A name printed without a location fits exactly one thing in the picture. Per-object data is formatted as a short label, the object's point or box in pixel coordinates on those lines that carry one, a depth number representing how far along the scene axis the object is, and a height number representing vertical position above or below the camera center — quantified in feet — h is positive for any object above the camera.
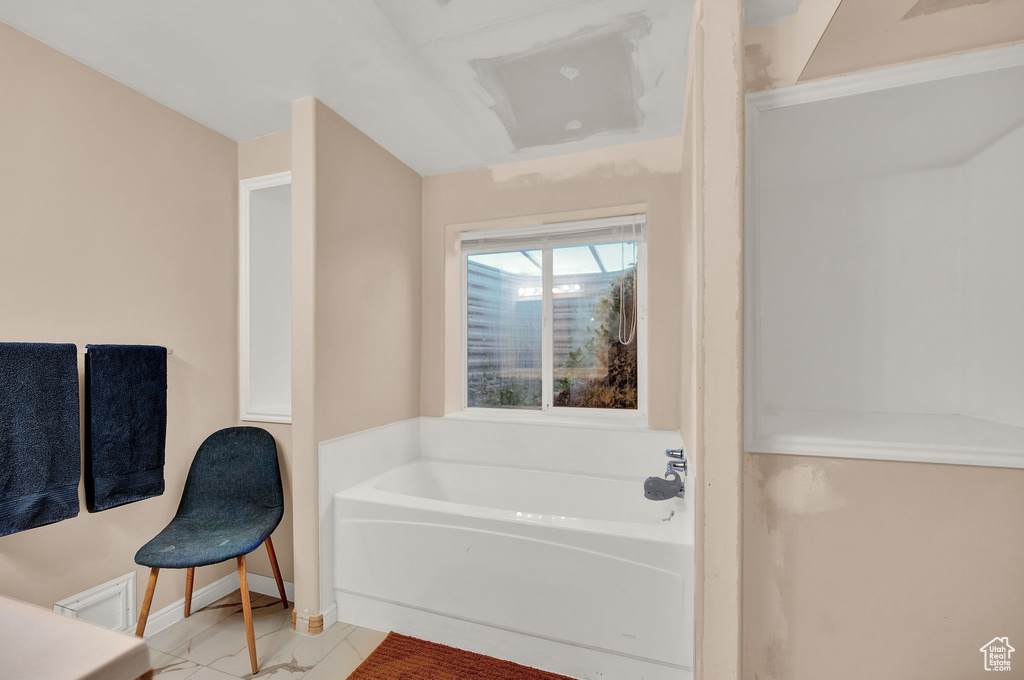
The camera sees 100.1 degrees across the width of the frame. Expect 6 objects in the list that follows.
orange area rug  5.59 -4.41
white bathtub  5.17 -3.26
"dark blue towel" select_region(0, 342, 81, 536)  4.90 -1.17
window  8.77 +0.41
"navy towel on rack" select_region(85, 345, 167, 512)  5.75 -1.21
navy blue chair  6.11 -2.62
